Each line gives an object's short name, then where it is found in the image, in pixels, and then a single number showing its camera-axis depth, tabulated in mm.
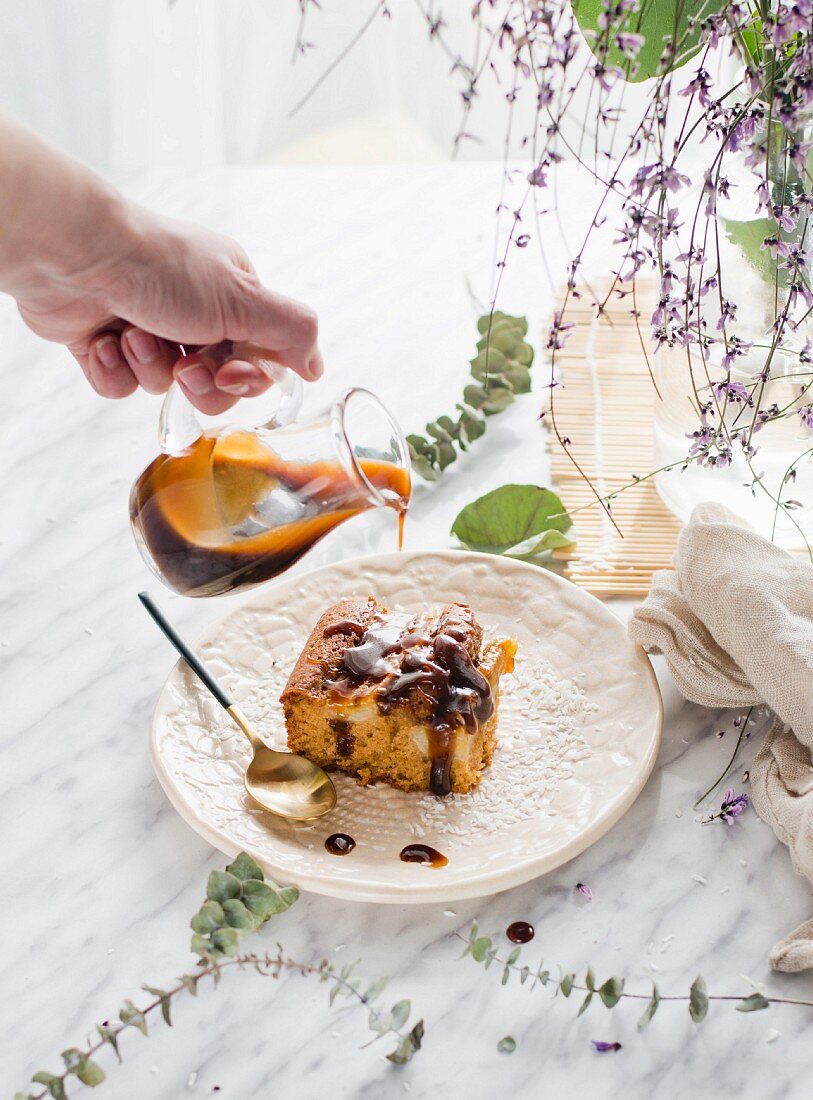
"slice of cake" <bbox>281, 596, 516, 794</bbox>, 1179
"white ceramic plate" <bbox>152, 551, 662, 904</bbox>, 1072
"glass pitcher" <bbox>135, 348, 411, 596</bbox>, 1015
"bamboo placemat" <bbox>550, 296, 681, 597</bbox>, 1492
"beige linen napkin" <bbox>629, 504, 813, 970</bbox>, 1135
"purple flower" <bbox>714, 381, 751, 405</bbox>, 1092
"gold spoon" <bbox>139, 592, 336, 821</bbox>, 1154
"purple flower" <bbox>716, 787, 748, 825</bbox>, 1127
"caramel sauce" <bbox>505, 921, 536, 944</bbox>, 1026
